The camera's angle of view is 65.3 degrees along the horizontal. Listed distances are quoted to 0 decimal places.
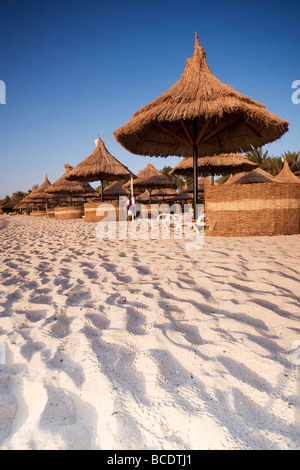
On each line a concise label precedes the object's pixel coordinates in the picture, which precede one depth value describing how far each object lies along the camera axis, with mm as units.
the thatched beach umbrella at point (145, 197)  21789
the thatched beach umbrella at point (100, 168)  10484
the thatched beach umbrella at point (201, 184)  16753
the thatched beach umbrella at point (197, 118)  4852
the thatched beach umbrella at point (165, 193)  20094
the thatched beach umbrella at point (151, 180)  13562
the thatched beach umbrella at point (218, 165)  10000
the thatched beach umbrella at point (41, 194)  20047
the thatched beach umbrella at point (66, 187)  15352
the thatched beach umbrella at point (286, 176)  14938
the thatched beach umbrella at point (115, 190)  16898
